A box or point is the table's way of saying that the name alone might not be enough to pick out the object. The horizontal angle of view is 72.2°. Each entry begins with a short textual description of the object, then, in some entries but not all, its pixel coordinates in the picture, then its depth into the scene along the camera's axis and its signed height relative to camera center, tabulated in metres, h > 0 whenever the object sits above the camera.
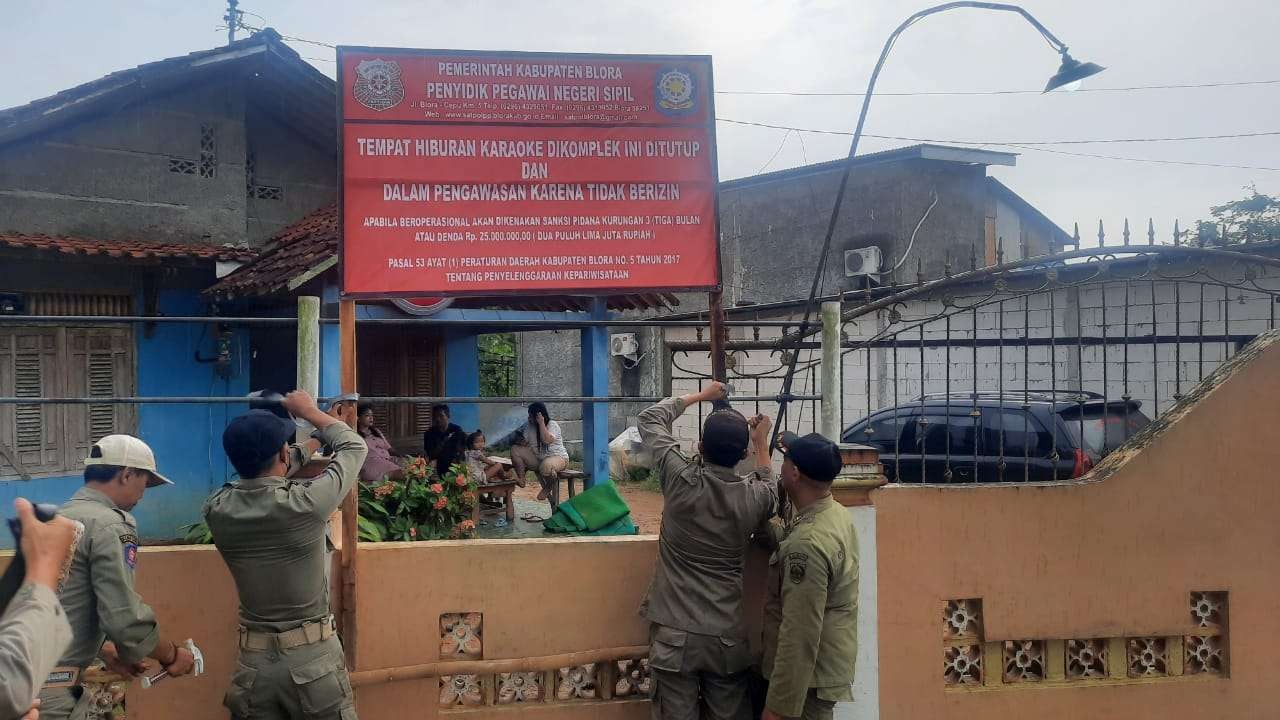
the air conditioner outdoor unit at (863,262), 17.56 +1.98
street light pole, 5.46 +1.97
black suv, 6.23 -0.60
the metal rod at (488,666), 3.66 -1.29
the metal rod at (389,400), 3.55 -0.15
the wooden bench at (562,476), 9.12 -1.19
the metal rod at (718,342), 3.95 +0.09
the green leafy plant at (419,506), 4.67 -0.80
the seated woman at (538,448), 9.70 -0.94
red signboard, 3.77 +0.84
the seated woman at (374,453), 7.43 -0.80
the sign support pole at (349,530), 3.66 -0.69
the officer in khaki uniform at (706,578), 3.36 -0.84
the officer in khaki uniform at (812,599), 3.19 -0.89
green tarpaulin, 5.17 -0.88
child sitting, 9.04 -1.08
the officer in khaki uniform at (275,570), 2.96 -0.70
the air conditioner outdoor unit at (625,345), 18.42 +0.37
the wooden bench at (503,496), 8.95 -1.41
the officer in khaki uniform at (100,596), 2.74 -0.71
